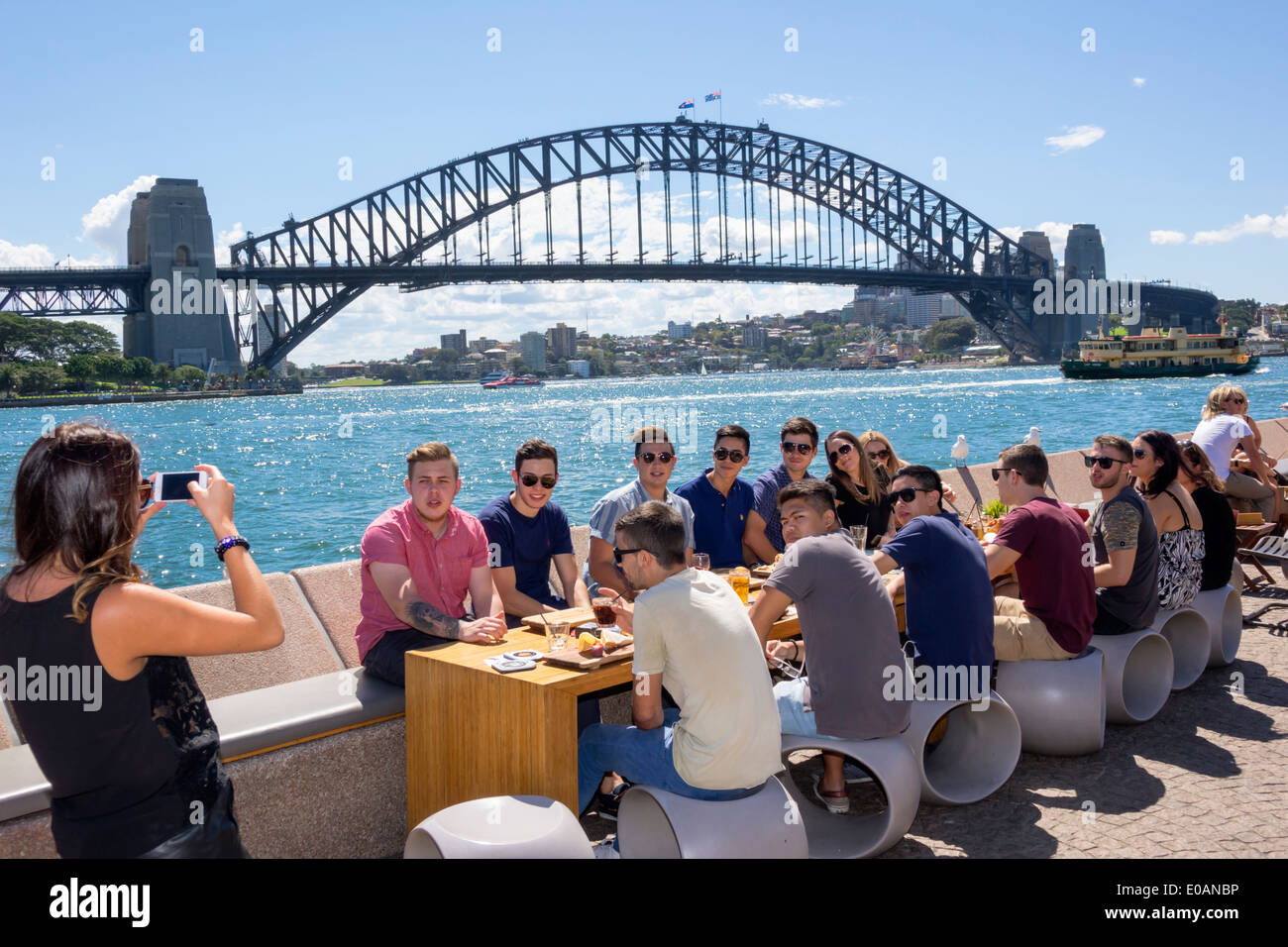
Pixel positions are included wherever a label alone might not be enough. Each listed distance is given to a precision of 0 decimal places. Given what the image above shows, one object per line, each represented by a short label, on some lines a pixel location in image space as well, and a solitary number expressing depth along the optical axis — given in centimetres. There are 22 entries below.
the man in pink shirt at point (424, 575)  327
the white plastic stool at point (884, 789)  300
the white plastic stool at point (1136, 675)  406
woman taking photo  190
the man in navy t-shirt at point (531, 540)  396
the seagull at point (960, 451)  699
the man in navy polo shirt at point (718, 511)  488
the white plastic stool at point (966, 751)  335
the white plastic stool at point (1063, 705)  380
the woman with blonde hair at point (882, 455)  538
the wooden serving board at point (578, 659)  282
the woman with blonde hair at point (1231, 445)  653
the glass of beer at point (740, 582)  377
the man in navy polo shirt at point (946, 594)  341
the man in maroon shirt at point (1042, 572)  380
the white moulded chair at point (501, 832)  233
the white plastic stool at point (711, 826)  256
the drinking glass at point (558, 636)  300
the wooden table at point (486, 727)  271
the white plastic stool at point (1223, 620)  477
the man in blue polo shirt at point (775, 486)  495
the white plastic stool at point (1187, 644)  459
